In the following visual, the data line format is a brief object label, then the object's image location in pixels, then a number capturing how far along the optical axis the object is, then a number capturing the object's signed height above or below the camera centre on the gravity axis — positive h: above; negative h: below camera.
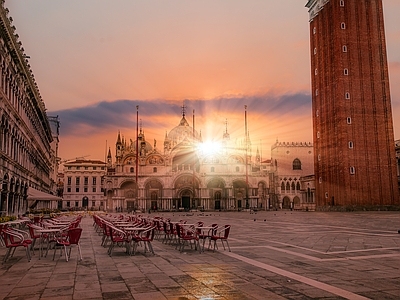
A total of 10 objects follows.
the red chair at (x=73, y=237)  9.42 -0.74
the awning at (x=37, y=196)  26.84 +0.68
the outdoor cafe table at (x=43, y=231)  9.57 -0.60
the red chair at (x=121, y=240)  10.25 -0.89
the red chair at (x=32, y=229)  10.44 -0.62
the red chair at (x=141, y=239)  10.34 -0.87
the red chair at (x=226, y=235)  11.03 -0.85
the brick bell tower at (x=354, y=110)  46.75 +11.16
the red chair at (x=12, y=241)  9.14 -0.82
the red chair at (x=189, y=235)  10.96 -0.88
